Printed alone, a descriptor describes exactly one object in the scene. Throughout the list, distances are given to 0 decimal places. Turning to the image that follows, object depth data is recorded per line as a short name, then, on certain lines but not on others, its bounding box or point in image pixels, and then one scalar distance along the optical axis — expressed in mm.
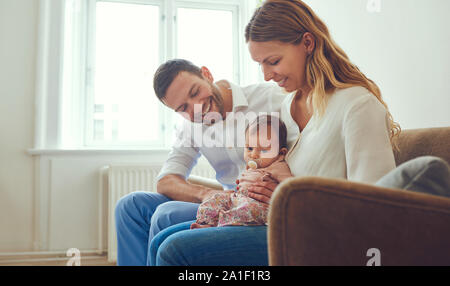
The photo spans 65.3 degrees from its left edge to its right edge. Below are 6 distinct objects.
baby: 899
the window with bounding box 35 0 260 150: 2741
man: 1339
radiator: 2461
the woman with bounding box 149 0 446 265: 758
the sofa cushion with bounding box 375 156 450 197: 560
